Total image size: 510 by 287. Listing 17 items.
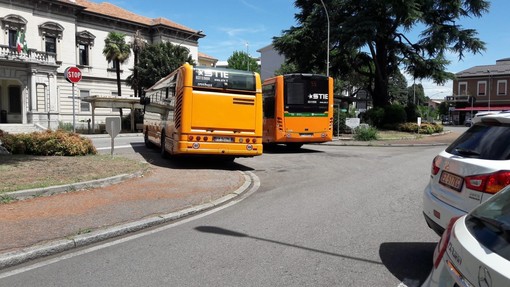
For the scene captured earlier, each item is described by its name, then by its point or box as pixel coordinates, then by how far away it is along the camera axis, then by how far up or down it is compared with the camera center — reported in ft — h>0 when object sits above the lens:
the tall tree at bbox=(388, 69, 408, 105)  278.46 +22.68
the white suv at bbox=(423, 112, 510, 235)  13.76 -1.56
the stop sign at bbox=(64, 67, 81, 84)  59.50 +6.57
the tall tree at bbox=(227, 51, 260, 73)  255.29 +37.01
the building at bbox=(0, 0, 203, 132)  130.62 +23.97
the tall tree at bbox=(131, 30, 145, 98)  153.69 +26.06
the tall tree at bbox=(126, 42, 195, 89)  148.36 +20.74
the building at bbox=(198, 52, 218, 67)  237.86 +35.05
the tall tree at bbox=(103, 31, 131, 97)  140.46 +24.05
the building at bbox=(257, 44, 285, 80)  304.50 +44.40
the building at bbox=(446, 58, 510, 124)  240.53 +19.51
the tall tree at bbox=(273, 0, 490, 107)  106.01 +22.69
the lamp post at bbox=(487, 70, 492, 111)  243.19 +15.35
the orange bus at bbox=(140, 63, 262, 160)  41.55 +0.96
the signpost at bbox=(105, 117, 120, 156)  43.06 -0.33
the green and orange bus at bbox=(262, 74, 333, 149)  63.16 +2.06
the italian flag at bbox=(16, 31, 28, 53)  128.57 +23.59
